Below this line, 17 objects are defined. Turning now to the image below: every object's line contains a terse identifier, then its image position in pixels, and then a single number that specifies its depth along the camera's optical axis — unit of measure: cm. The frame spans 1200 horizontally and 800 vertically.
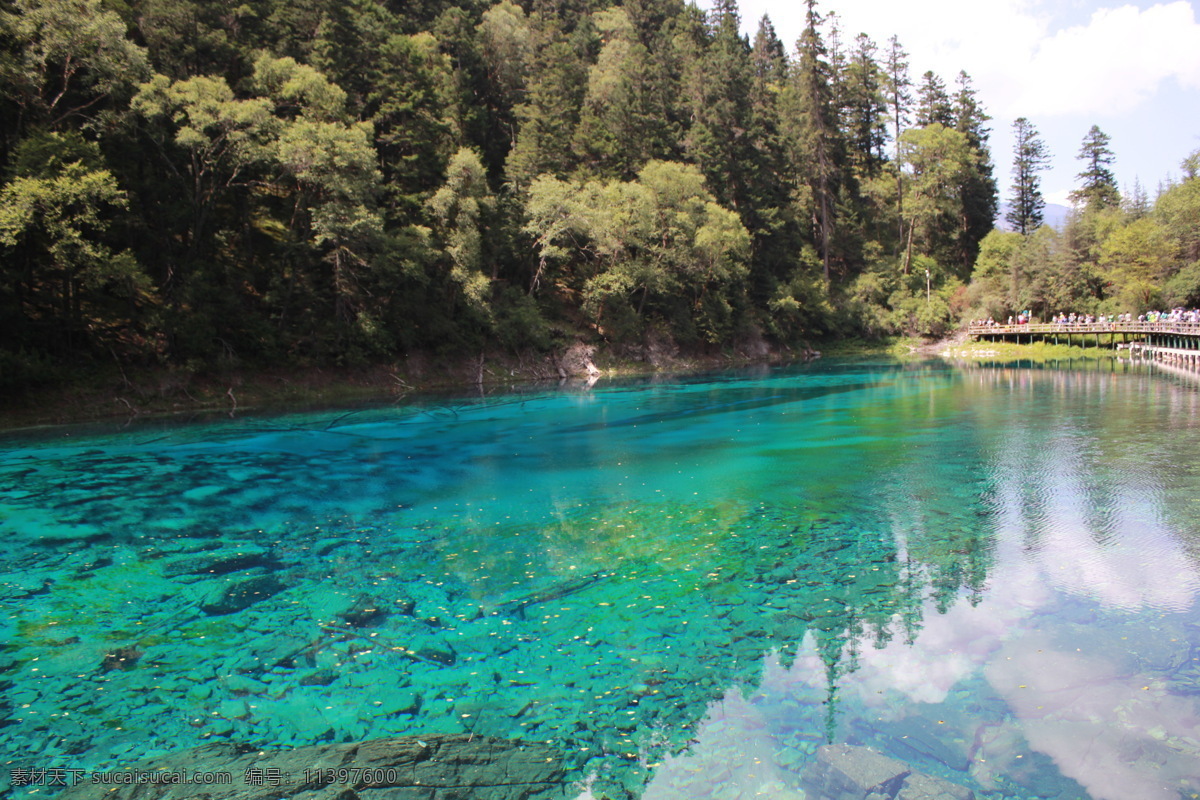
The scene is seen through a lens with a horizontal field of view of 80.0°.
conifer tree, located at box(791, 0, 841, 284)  7306
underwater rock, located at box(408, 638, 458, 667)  842
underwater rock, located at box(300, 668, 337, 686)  795
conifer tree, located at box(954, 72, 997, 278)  8681
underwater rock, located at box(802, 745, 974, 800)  588
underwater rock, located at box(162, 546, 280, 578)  1185
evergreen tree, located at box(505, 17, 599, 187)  5356
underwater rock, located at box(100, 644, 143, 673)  843
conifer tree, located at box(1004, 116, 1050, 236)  9300
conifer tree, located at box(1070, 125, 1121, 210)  8688
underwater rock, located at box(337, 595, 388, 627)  957
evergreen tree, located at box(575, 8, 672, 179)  5925
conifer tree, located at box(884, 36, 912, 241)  8831
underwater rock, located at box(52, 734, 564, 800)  605
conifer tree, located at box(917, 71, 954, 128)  9075
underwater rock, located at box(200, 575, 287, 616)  1014
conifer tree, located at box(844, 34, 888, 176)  8612
